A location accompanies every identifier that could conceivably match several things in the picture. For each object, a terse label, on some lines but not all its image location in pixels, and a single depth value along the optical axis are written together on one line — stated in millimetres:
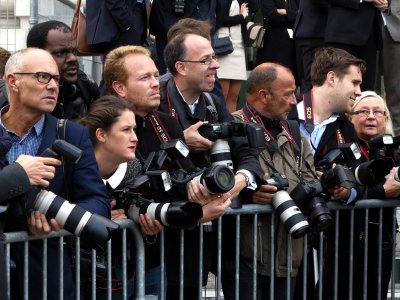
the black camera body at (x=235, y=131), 13726
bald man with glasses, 12203
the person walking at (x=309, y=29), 19656
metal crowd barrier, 12008
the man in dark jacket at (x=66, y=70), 14875
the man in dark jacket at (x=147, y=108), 13477
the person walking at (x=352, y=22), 19219
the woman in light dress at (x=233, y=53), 20750
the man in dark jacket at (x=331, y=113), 15227
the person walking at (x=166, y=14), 18719
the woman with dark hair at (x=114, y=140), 13352
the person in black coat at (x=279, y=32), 21891
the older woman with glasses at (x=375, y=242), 15234
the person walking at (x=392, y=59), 20891
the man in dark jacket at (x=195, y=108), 13883
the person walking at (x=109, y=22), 17703
